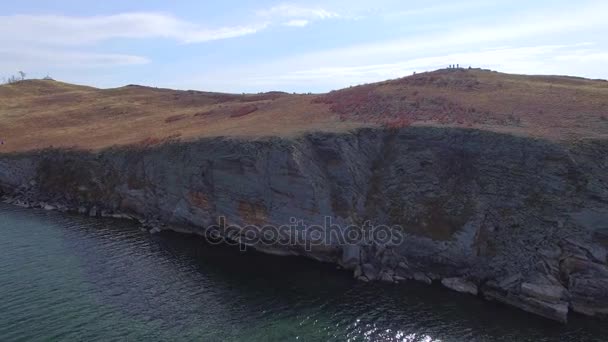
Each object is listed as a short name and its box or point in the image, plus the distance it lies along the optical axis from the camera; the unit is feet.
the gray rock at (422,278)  131.64
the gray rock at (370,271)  133.90
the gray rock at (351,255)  140.56
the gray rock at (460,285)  126.31
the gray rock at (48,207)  197.64
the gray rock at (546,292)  115.24
